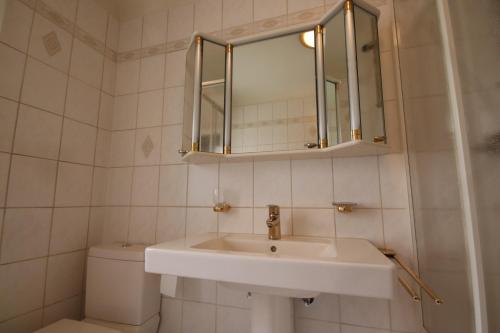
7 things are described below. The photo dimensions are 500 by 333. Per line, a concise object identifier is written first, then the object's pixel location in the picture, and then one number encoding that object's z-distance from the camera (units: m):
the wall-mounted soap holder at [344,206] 0.95
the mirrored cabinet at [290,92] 0.94
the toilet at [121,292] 1.09
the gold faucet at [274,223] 0.99
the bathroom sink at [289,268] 0.56
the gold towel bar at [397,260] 0.67
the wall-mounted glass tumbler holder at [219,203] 1.16
